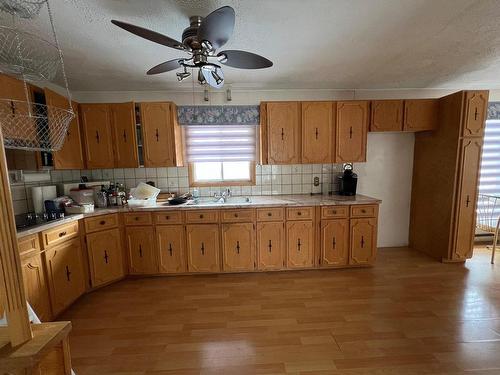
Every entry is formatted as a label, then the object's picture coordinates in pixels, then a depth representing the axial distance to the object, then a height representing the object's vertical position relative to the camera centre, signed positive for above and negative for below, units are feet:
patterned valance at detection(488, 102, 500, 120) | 10.22 +2.11
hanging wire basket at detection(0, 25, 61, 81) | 4.40 +3.01
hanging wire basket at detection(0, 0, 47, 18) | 3.77 +2.80
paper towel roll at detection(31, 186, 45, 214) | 7.55 -1.09
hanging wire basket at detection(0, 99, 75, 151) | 3.83 +0.84
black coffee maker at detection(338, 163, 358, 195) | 9.98 -1.04
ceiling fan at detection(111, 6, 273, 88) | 3.99 +2.48
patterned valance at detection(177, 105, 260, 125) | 9.67 +2.09
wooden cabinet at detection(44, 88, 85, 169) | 7.47 +0.79
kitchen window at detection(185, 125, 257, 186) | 10.20 +0.40
